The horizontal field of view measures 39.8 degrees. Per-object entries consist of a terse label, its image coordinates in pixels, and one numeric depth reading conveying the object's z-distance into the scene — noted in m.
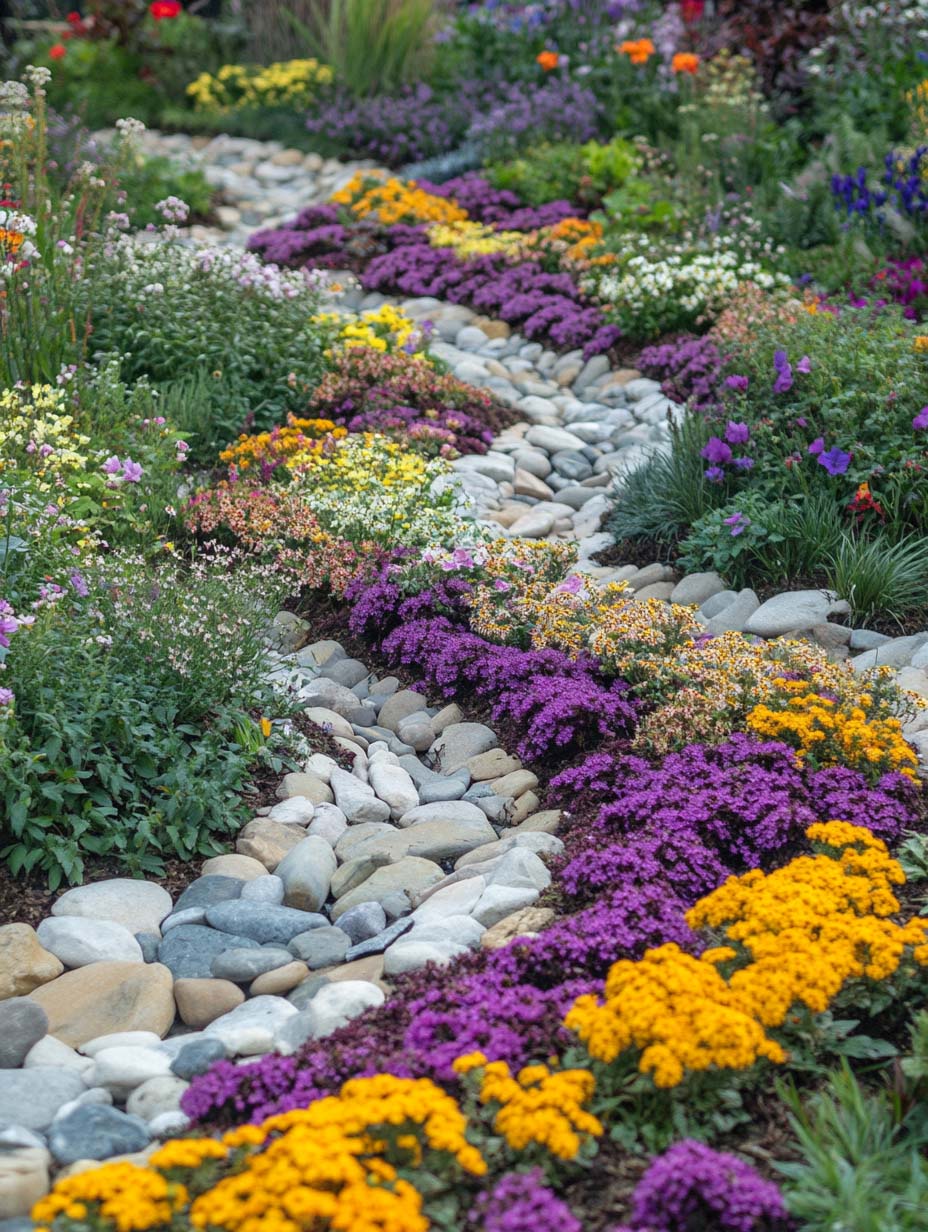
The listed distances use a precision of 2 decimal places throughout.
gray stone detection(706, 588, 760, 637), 4.89
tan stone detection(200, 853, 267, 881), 3.71
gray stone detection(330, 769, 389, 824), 4.11
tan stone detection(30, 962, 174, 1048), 3.13
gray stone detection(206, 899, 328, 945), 3.49
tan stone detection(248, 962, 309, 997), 3.28
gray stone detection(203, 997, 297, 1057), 2.94
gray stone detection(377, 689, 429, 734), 4.68
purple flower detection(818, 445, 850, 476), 5.10
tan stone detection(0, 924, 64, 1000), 3.23
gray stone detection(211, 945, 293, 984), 3.31
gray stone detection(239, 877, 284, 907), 3.61
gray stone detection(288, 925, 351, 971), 3.39
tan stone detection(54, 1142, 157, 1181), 2.54
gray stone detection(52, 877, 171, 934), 3.50
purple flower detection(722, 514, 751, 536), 5.08
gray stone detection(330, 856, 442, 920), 3.60
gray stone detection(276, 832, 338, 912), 3.61
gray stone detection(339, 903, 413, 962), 3.36
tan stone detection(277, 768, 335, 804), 4.10
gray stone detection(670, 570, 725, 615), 5.17
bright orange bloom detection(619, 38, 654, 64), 10.37
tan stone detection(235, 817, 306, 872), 3.80
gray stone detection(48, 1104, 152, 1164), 2.63
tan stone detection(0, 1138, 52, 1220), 2.46
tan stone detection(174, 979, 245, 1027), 3.21
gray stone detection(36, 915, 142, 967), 3.36
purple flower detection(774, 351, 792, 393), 5.54
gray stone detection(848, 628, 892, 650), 4.64
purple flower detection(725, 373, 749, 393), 5.64
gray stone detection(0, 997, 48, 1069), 3.02
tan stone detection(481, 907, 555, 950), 3.22
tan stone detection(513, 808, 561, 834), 3.87
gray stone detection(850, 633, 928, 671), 4.52
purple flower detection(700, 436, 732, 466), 5.43
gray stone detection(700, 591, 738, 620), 5.04
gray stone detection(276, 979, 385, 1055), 2.96
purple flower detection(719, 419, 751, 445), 5.39
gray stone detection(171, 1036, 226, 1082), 2.85
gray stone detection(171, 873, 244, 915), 3.59
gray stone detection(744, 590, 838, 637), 4.75
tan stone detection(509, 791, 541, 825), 4.04
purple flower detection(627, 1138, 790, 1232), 2.25
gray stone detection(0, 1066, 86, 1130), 2.75
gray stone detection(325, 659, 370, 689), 4.90
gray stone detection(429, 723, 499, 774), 4.39
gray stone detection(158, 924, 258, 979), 3.36
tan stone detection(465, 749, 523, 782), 4.27
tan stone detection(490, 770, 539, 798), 4.14
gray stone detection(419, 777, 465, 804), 4.20
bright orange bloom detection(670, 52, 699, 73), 9.90
